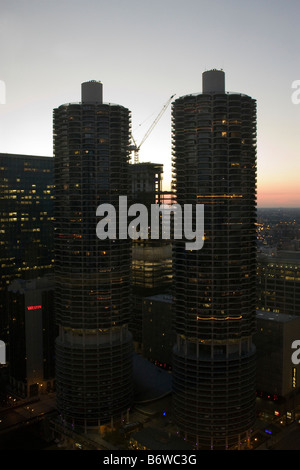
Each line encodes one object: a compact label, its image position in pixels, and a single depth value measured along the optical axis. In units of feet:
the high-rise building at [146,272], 525.34
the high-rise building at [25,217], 568.41
